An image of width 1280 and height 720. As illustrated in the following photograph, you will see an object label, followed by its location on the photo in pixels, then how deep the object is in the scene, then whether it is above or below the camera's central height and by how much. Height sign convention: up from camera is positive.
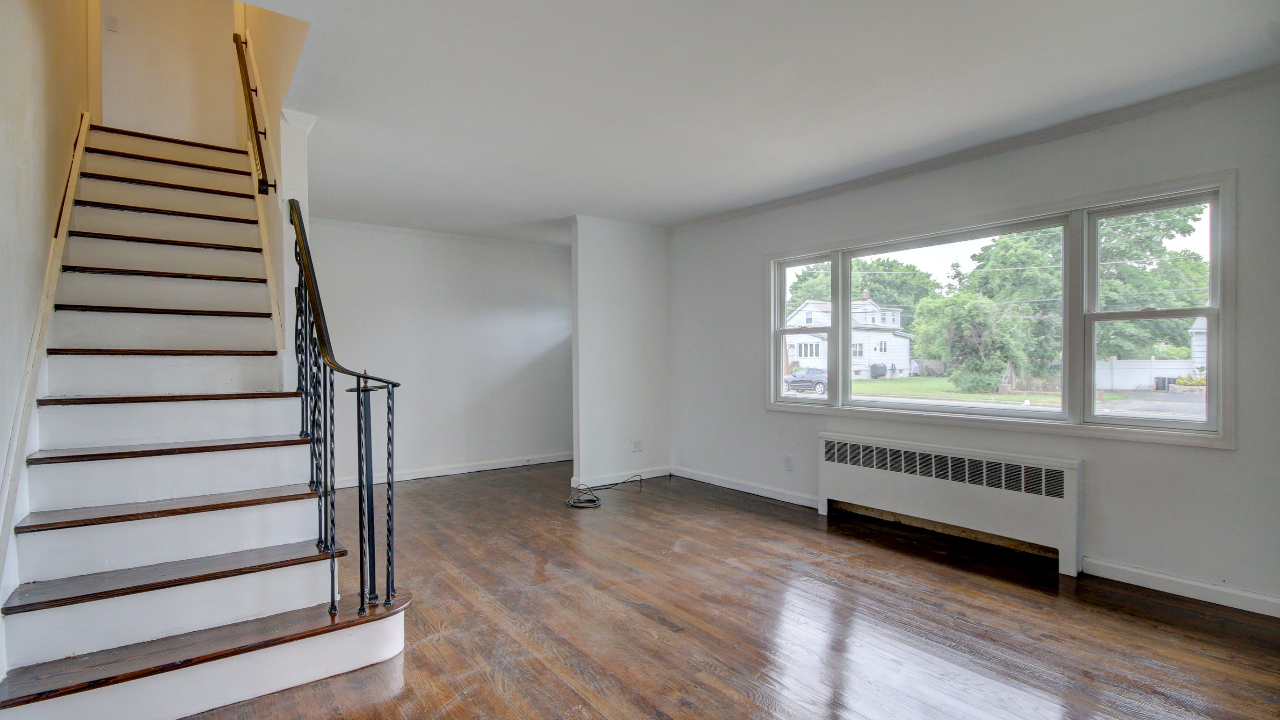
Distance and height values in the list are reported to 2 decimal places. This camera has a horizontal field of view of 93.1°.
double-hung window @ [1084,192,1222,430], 2.94 +0.22
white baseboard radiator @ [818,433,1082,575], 3.27 -0.80
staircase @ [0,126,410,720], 1.88 -0.54
